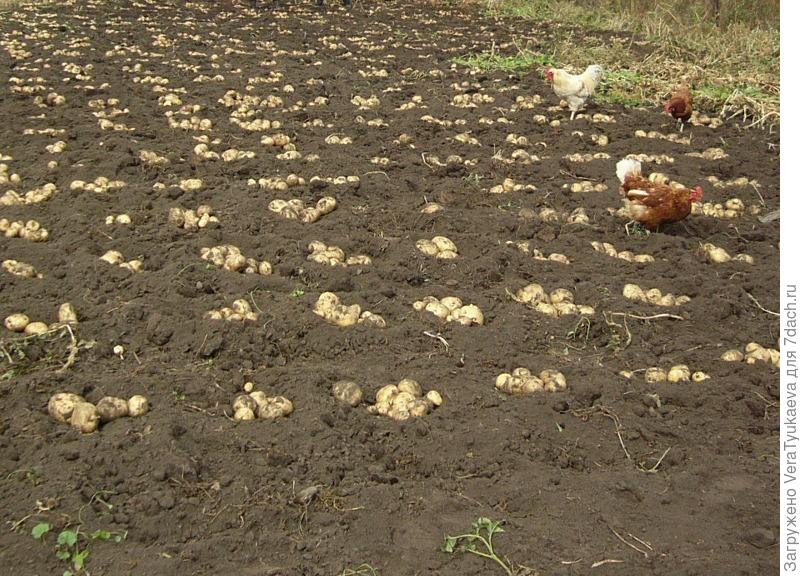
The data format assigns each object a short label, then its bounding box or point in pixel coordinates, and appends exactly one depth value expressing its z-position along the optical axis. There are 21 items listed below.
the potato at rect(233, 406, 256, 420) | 2.83
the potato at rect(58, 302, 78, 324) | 3.37
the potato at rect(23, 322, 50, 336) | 3.28
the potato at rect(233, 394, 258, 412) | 2.86
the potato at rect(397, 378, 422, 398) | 2.98
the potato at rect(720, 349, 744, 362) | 3.39
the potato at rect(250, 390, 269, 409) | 2.88
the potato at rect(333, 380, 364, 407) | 2.96
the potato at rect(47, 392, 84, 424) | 2.74
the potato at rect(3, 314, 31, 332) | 3.29
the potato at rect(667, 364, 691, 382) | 3.24
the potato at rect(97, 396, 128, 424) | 2.75
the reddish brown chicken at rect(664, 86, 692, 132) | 6.87
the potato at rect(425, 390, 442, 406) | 2.99
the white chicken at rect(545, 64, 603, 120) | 7.31
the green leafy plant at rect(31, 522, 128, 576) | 2.10
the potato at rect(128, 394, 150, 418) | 2.80
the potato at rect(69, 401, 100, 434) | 2.70
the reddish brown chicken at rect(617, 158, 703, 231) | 4.59
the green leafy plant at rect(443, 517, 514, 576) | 2.20
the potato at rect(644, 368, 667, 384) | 3.24
